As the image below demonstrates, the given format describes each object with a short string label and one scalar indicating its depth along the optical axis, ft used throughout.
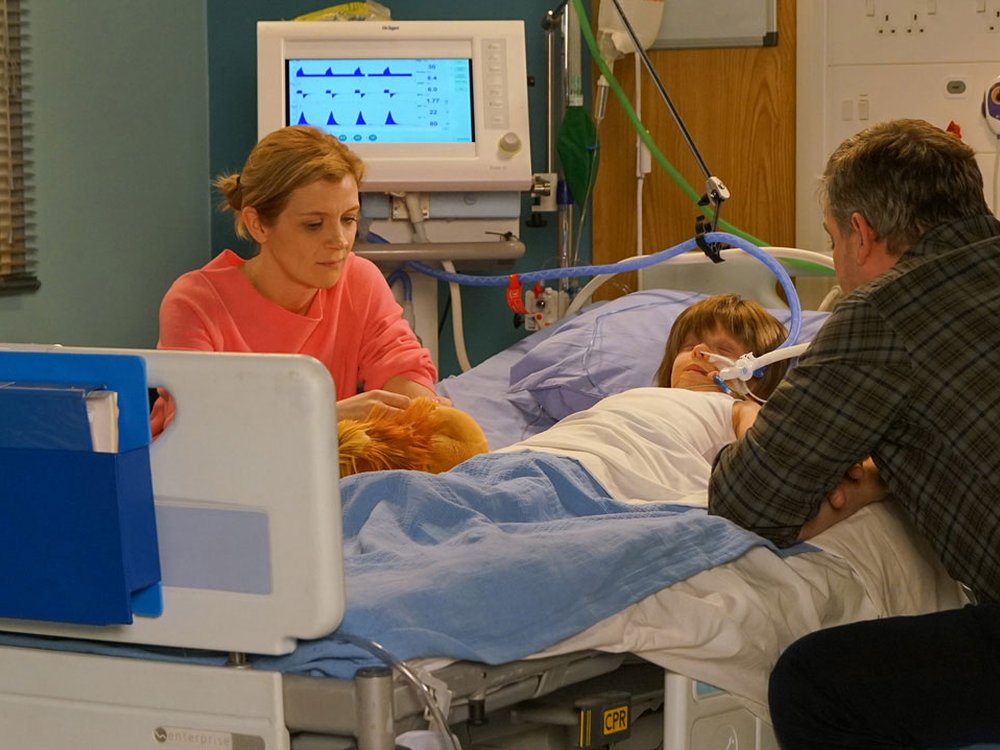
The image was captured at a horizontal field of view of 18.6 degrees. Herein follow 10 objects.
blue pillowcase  13.96
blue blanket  10.18
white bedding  10.51
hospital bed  9.69
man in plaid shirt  10.56
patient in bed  11.67
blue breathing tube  13.41
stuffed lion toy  11.81
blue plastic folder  9.70
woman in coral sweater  13.03
